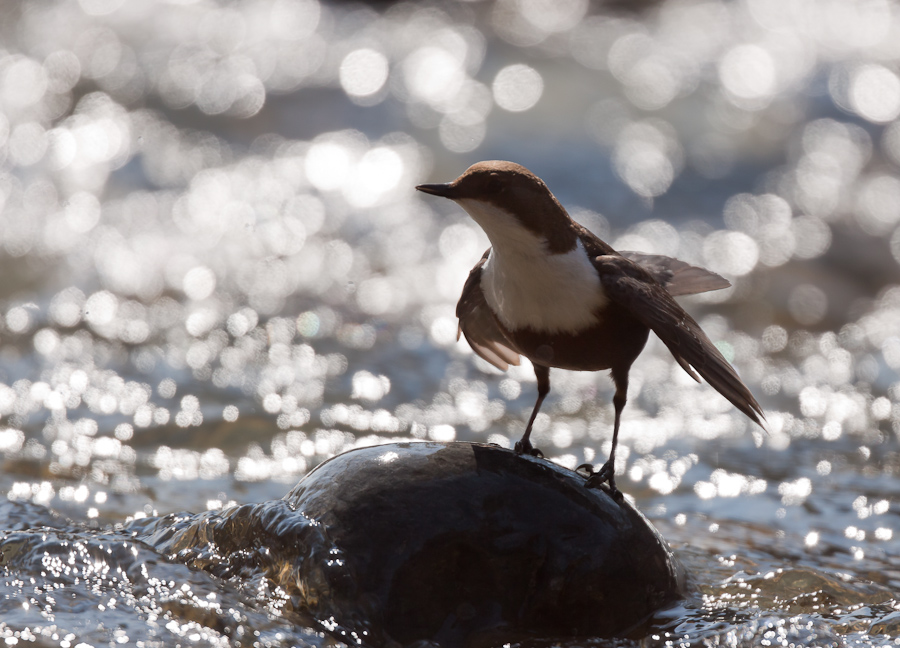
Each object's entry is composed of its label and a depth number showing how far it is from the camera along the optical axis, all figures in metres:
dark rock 6.71
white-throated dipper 7.02
